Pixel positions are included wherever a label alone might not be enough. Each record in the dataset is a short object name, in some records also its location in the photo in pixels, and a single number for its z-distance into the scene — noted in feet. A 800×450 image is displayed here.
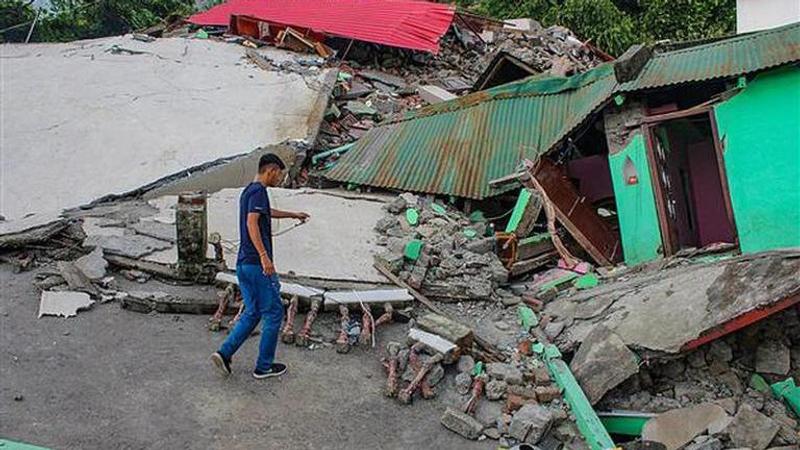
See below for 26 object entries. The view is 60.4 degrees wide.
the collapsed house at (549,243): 17.44
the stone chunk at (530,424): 15.49
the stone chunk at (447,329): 18.22
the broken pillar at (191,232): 20.25
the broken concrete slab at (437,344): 17.70
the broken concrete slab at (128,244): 22.52
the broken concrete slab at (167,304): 19.98
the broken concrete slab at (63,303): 19.34
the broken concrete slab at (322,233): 22.81
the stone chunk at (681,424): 16.60
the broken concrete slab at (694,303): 17.06
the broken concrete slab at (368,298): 19.98
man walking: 15.67
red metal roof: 48.14
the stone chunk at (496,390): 16.81
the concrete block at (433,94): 41.65
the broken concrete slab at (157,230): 23.92
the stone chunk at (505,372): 17.25
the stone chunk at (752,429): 16.01
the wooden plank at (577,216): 26.50
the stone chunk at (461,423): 15.65
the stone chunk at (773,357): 17.97
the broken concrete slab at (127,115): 29.76
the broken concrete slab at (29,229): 22.59
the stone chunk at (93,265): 21.07
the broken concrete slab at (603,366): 17.40
